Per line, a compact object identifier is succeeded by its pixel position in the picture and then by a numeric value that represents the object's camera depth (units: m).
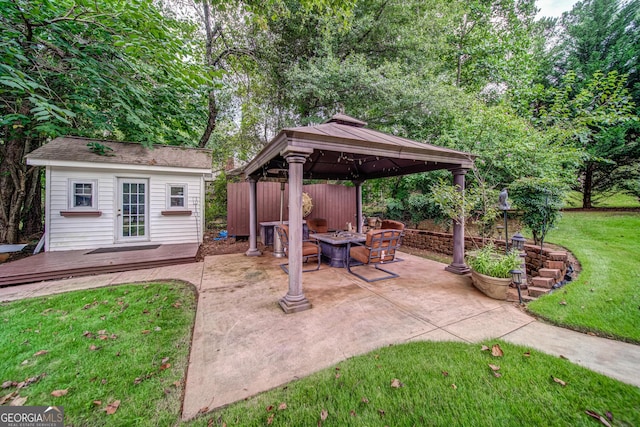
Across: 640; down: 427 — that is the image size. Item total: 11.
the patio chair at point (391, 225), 5.38
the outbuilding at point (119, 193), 6.11
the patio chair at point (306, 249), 4.94
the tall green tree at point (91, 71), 3.29
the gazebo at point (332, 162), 3.12
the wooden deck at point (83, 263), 4.40
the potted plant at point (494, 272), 3.47
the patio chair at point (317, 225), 7.48
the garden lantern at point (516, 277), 3.31
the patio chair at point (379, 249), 4.31
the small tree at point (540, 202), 4.65
